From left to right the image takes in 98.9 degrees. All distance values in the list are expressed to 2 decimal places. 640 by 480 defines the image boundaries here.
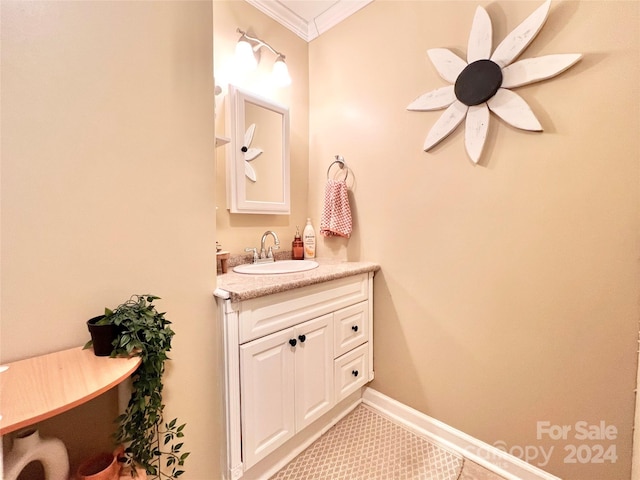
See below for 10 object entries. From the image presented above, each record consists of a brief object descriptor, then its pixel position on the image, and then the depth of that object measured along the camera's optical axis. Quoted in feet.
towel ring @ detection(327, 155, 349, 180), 5.89
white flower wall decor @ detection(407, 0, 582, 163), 3.63
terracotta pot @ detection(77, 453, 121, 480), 2.29
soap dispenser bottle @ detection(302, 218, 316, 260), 6.23
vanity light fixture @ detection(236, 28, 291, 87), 5.06
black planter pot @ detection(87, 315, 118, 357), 2.30
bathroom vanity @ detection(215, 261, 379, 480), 3.50
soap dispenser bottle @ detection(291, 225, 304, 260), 6.21
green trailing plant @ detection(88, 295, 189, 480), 2.34
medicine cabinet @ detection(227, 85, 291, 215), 5.20
